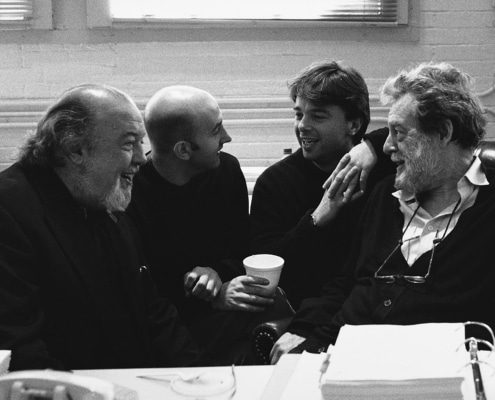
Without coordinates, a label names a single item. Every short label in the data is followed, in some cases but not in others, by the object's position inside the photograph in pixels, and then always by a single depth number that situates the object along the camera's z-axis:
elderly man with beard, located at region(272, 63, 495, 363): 2.39
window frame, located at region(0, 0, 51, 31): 4.35
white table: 1.83
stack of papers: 1.60
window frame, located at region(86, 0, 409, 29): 4.35
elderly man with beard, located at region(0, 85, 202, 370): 2.12
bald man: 3.02
